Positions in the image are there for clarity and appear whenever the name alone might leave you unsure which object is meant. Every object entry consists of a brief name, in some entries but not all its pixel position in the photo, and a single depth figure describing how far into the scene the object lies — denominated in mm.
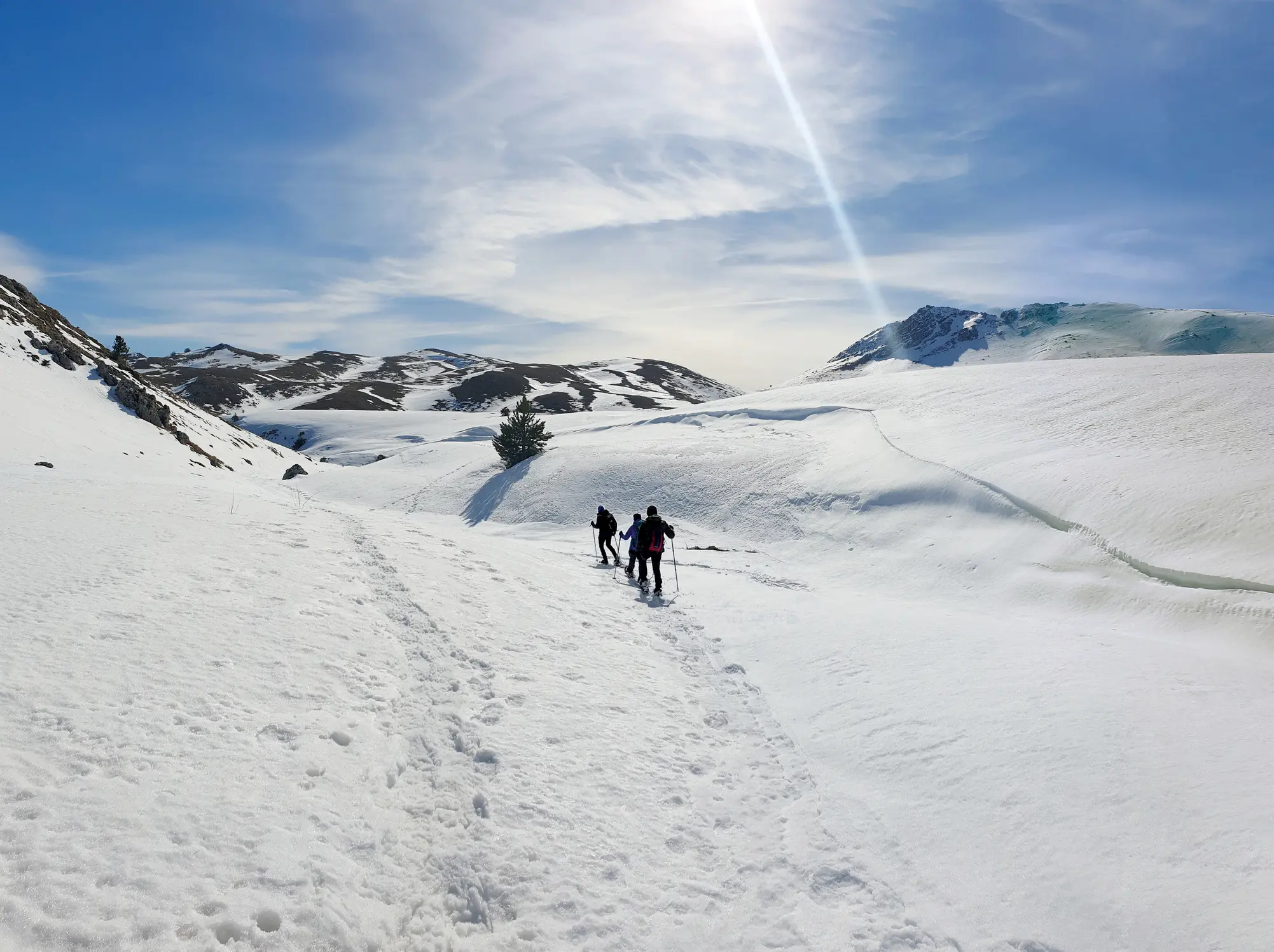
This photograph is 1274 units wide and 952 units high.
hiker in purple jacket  15084
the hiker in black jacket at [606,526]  17891
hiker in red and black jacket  14344
